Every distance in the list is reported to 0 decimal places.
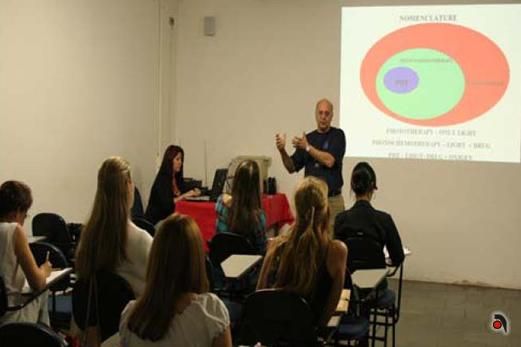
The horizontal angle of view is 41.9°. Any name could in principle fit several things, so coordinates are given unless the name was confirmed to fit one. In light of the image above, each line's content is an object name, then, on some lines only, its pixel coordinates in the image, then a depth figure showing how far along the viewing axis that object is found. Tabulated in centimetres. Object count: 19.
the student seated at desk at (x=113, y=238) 292
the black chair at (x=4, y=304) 297
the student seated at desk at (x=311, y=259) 279
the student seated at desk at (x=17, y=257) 306
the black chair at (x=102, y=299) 280
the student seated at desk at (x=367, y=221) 393
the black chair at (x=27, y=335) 198
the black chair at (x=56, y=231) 432
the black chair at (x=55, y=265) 345
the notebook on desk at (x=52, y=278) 309
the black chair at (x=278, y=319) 260
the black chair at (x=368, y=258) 373
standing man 534
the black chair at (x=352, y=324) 320
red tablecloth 609
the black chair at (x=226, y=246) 381
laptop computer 630
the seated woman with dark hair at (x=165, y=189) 564
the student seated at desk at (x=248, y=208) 396
